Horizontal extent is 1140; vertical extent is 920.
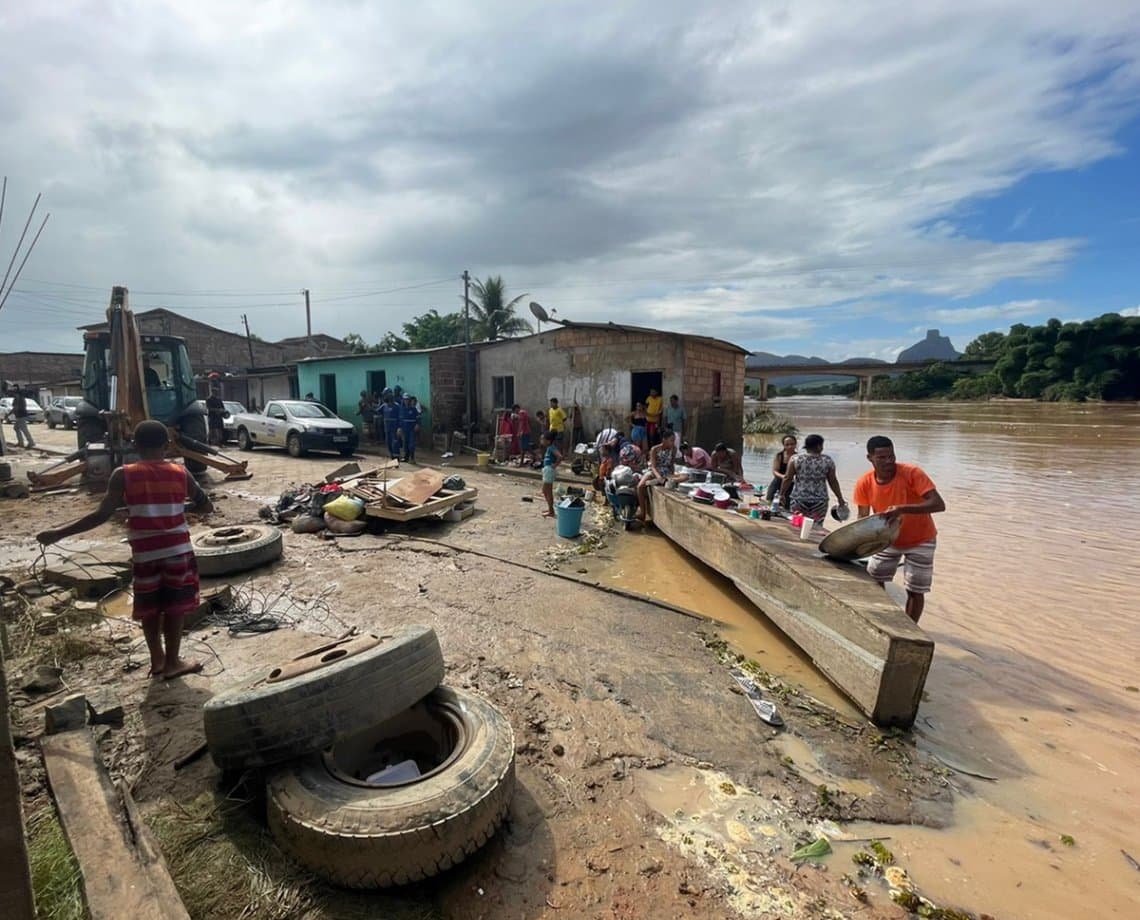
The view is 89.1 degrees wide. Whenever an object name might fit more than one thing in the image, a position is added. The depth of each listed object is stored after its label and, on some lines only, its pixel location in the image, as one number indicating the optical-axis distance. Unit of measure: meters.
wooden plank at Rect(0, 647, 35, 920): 1.52
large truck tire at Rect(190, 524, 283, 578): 6.04
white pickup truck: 15.83
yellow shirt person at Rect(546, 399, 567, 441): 14.51
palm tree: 33.31
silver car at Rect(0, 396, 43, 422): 26.81
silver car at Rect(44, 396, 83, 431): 25.14
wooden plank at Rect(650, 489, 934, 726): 3.83
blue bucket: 8.43
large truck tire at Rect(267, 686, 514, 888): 2.22
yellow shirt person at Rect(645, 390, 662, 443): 14.16
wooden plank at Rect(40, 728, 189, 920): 1.96
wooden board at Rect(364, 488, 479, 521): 8.24
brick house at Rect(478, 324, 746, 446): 14.25
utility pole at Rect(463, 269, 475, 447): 17.95
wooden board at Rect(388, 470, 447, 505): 8.66
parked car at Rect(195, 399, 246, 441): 18.48
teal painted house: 18.05
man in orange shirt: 4.83
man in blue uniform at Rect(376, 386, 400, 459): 15.28
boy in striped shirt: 3.65
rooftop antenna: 15.30
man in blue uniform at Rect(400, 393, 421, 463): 15.16
